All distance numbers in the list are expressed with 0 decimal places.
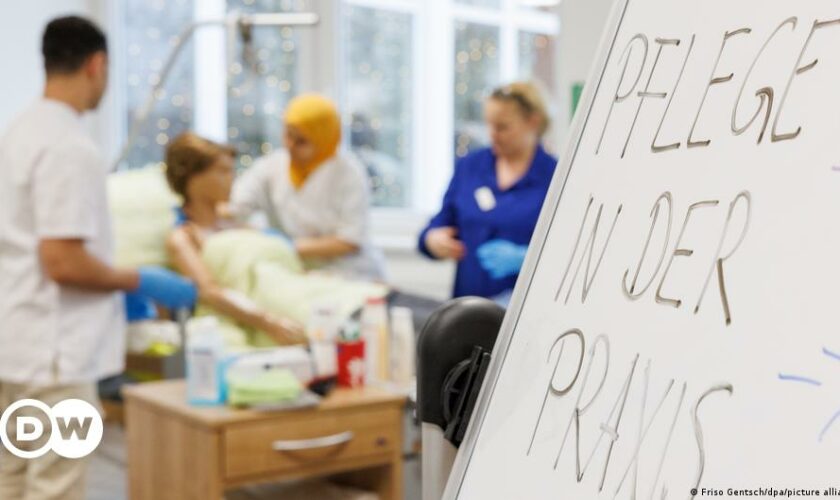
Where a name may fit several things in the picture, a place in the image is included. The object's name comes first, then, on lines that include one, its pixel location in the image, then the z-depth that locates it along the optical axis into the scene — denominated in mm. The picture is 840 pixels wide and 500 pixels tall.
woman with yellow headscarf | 3881
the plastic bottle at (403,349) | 3109
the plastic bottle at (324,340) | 2873
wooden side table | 2545
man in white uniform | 2404
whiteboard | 598
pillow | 3943
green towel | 2588
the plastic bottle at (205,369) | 2664
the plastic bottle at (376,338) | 3053
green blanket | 3389
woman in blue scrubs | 3289
